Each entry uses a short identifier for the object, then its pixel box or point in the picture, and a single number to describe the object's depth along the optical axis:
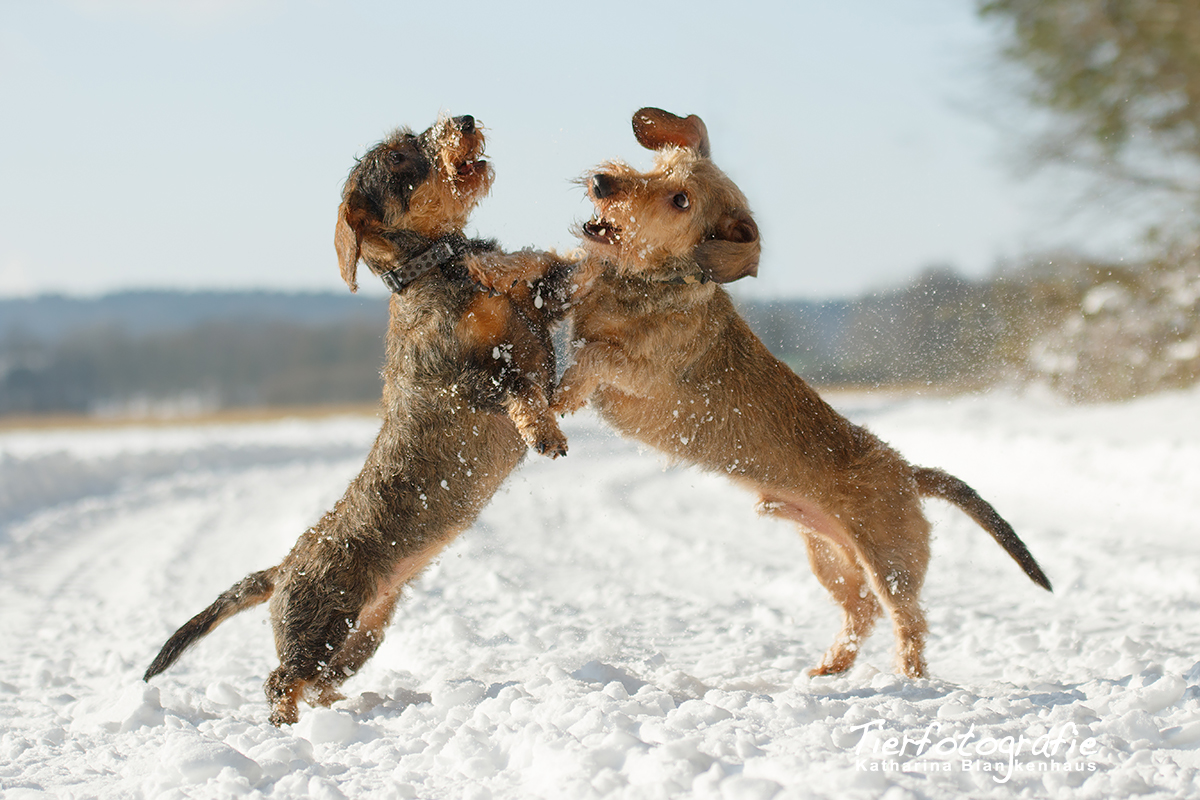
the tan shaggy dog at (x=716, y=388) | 3.64
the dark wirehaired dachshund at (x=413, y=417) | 3.60
